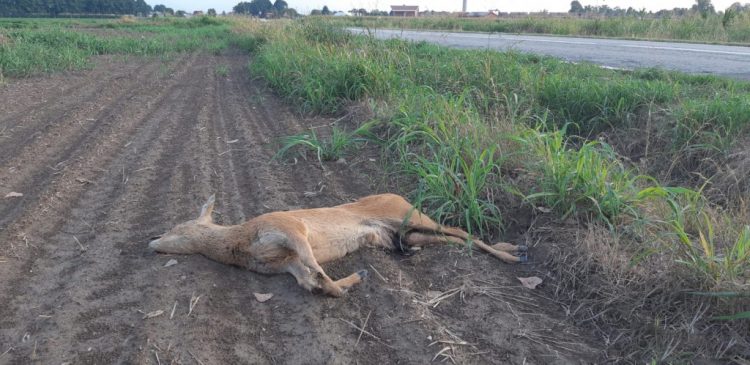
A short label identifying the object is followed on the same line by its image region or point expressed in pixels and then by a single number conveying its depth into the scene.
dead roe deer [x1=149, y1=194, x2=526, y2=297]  3.53
